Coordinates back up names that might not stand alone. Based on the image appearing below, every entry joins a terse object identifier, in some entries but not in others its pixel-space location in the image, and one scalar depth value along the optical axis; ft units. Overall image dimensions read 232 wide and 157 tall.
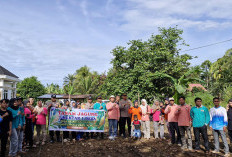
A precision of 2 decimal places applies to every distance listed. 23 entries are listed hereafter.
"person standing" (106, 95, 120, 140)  28.04
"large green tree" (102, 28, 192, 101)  59.16
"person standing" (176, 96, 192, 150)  22.22
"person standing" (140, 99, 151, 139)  28.47
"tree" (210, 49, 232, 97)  87.50
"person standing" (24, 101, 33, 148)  22.40
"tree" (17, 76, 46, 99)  138.82
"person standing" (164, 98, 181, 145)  24.26
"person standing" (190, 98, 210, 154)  20.77
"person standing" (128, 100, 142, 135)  28.45
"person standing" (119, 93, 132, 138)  29.14
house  132.36
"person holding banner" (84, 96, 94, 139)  29.22
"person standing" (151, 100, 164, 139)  28.40
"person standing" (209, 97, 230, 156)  20.12
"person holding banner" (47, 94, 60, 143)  26.20
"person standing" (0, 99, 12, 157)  17.56
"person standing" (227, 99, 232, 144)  20.02
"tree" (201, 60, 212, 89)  129.72
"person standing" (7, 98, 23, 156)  18.52
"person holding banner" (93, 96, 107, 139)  29.04
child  27.71
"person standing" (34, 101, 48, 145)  24.63
